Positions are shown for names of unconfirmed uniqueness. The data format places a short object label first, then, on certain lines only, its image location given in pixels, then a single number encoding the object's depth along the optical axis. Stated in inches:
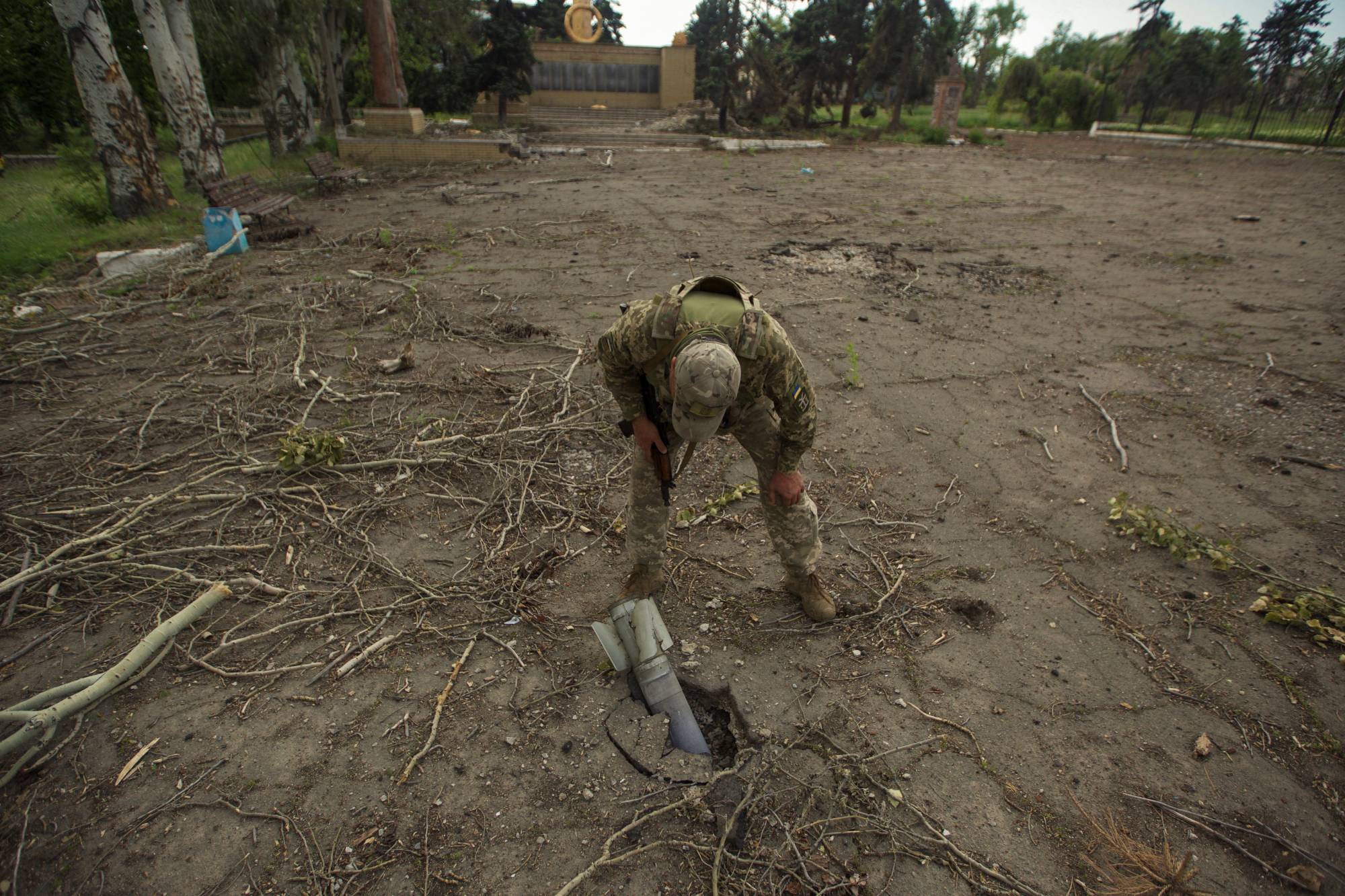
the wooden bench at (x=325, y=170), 428.1
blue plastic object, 293.7
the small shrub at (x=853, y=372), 186.9
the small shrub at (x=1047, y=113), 1013.8
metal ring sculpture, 1027.9
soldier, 79.1
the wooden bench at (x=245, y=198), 314.0
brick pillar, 893.8
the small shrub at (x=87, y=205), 332.5
